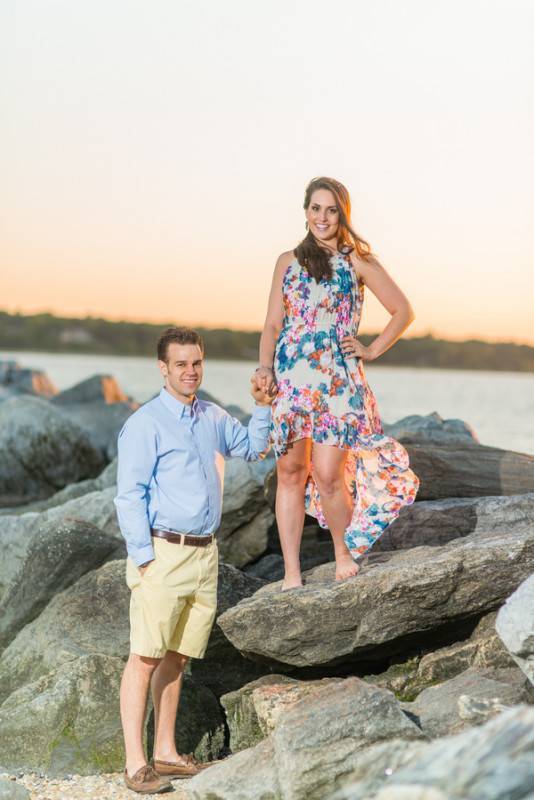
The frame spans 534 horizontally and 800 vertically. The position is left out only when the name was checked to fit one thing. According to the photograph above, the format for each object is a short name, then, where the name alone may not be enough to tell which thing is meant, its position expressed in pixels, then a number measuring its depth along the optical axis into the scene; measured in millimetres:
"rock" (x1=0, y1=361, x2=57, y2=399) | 31719
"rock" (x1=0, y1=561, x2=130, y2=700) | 7891
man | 6359
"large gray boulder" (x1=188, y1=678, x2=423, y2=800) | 5586
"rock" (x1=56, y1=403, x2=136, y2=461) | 21047
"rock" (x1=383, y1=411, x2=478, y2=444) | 11078
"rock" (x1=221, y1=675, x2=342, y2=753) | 6738
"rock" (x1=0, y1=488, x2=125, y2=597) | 10484
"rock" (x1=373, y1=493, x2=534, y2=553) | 8406
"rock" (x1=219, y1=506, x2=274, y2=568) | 10148
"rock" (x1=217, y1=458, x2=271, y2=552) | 10234
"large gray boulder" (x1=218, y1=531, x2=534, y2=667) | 6711
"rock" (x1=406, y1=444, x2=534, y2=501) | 9453
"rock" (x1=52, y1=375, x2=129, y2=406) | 24188
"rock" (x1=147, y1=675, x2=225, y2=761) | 7191
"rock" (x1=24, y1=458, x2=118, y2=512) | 13781
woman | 7109
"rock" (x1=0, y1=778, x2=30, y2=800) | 6181
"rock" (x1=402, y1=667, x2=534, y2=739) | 6035
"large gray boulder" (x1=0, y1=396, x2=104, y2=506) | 18922
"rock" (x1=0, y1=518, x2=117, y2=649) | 8828
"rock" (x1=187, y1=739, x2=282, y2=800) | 5746
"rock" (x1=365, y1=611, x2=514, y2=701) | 6828
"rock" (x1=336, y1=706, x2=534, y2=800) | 3754
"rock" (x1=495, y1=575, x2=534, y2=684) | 5457
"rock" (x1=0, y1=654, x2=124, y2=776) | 6980
